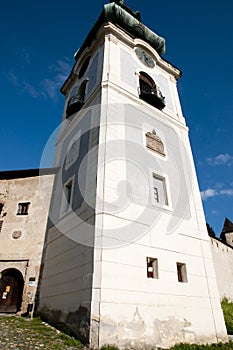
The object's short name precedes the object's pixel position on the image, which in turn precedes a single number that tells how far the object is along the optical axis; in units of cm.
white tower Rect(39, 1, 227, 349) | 638
